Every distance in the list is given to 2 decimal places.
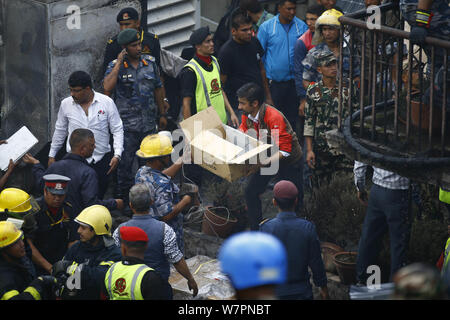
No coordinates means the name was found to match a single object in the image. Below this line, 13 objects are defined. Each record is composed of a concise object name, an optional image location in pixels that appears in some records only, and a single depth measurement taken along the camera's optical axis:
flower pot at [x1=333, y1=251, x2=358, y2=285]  14.32
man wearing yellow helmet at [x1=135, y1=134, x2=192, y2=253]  14.06
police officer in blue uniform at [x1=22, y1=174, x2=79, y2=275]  13.57
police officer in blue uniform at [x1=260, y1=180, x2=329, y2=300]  11.58
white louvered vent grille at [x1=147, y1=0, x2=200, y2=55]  22.81
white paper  17.23
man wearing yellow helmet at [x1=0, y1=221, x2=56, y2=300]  10.68
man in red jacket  15.53
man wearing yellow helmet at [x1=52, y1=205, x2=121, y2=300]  11.09
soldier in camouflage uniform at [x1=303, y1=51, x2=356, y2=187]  15.95
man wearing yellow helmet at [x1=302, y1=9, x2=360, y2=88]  16.23
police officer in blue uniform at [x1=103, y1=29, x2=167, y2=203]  17.83
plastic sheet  14.94
